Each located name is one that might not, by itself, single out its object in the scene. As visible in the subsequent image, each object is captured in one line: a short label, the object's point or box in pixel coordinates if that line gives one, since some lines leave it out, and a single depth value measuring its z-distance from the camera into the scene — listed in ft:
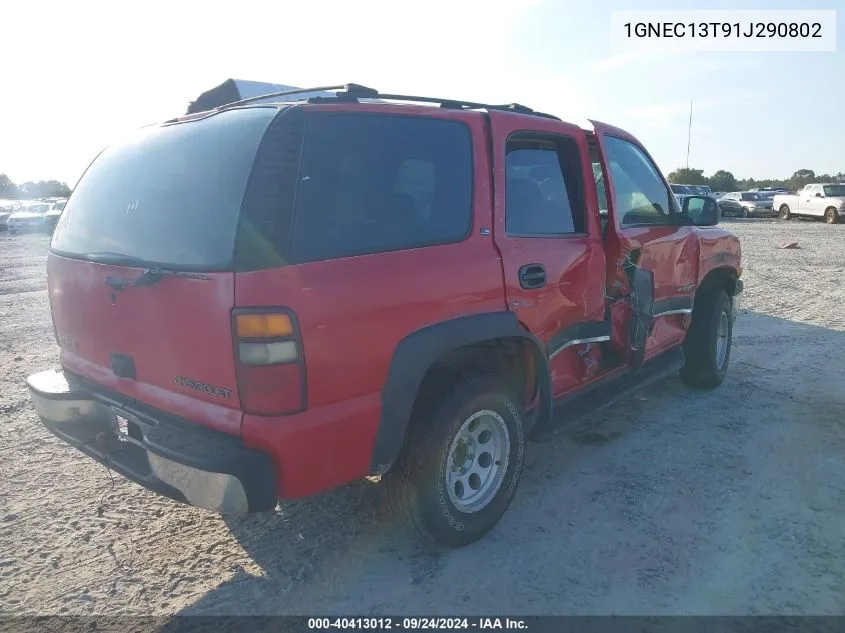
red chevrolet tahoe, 7.53
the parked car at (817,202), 85.15
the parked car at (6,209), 97.18
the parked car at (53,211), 83.80
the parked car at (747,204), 102.32
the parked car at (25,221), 89.35
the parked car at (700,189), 101.40
